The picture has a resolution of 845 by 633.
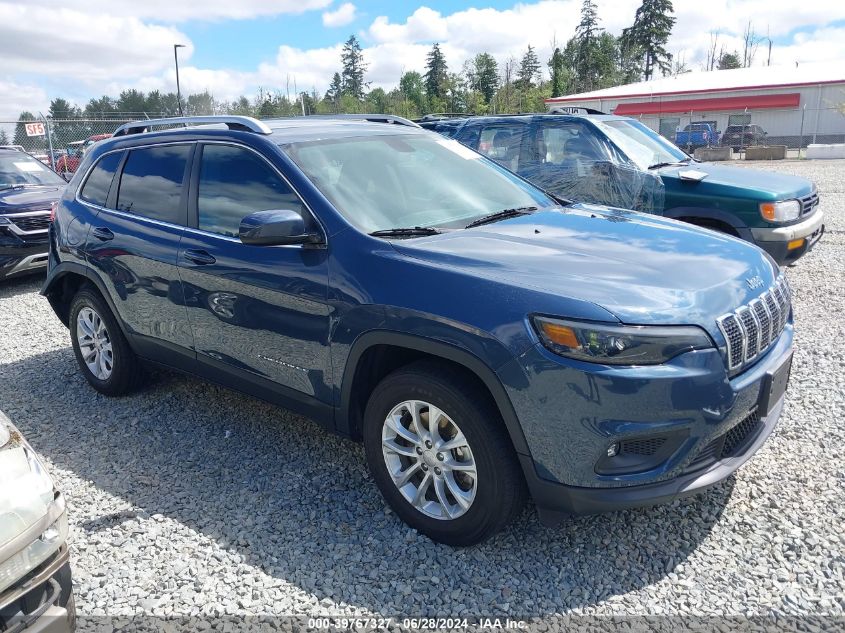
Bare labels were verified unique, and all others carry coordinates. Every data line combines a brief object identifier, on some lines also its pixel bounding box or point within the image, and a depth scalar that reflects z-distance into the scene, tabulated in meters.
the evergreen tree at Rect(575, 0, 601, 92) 74.00
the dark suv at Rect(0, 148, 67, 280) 8.22
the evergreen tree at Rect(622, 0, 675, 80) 71.19
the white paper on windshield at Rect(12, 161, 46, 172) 9.74
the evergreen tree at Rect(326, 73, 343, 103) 95.62
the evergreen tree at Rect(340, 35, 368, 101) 98.38
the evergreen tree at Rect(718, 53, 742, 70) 80.62
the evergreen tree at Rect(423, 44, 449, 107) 79.25
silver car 2.03
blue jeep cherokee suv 2.53
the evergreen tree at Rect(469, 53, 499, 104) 65.64
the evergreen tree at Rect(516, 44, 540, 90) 73.62
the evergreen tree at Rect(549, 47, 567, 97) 59.09
